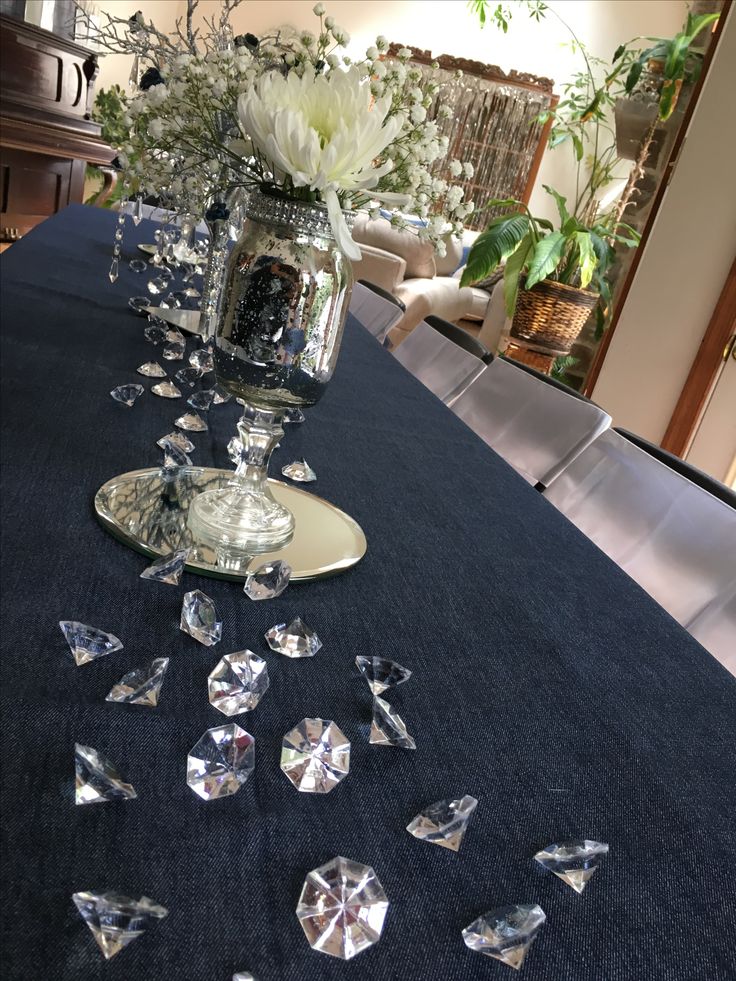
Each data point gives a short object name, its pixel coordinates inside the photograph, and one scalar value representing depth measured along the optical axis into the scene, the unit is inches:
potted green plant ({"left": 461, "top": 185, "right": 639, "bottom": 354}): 173.3
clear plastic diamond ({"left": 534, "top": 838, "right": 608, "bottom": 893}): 19.4
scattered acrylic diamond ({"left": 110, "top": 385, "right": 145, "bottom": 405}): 43.8
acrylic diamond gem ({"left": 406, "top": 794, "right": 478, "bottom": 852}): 19.4
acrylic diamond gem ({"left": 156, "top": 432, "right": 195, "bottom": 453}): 37.4
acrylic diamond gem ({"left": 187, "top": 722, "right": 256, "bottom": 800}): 19.0
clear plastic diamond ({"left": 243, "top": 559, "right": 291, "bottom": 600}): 27.7
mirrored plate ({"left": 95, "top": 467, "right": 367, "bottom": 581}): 29.3
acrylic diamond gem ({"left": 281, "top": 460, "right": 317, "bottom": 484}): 40.1
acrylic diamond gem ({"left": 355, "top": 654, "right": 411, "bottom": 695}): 24.6
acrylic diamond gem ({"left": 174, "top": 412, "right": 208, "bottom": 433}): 42.4
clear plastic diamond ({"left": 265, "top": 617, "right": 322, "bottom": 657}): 25.2
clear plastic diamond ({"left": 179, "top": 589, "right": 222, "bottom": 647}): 24.5
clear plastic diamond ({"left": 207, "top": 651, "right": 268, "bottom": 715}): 21.9
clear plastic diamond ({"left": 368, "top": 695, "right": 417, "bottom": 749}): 22.4
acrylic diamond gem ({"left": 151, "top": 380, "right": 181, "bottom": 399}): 47.1
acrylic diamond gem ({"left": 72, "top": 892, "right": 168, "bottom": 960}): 14.8
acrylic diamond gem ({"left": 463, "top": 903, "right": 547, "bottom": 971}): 16.8
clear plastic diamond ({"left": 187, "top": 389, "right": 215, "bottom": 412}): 46.6
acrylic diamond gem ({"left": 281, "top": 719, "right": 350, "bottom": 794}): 20.1
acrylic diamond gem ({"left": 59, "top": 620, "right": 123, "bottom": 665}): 22.2
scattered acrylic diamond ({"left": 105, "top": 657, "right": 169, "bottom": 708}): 21.0
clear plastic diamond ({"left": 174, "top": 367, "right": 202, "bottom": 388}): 51.6
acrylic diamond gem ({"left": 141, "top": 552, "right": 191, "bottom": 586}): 27.0
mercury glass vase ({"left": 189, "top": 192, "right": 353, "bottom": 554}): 28.7
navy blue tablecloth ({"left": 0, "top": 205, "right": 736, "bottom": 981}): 16.3
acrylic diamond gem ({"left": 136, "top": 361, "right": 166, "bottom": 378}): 50.8
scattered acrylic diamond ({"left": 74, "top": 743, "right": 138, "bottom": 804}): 17.7
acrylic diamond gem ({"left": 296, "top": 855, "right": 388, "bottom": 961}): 16.1
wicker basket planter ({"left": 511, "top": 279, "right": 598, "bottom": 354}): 175.5
